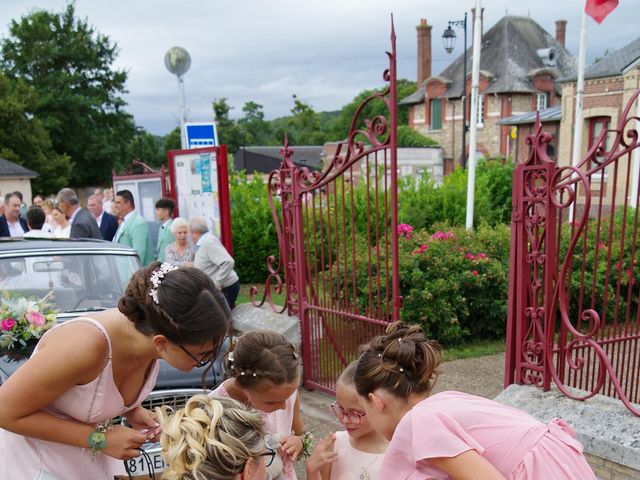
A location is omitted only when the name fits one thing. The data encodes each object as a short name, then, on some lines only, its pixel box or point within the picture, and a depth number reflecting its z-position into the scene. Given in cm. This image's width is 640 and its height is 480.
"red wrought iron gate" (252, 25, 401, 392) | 416
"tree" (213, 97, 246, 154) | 6092
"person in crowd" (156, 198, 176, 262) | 752
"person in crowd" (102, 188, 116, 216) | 1241
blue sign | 874
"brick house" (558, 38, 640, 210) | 1658
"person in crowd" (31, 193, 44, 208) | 1344
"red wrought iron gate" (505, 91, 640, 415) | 318
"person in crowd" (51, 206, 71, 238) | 820
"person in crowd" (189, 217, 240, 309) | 628
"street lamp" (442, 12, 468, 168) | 1936
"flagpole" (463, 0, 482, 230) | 1061
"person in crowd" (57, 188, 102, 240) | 759
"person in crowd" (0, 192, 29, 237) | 921
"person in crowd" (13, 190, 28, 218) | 1293
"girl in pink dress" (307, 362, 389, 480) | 247
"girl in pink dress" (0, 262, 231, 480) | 183
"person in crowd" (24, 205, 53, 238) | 802
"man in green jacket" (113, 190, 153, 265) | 730
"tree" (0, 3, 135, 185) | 4169
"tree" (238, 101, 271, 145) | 8312
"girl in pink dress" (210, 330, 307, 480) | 240
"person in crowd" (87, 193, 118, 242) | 883
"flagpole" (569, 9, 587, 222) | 1159
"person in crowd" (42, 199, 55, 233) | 865
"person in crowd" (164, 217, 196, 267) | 682
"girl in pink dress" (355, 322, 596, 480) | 144
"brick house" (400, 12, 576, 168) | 4256
